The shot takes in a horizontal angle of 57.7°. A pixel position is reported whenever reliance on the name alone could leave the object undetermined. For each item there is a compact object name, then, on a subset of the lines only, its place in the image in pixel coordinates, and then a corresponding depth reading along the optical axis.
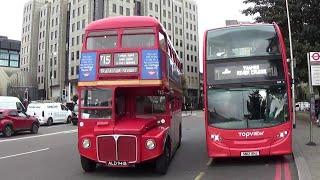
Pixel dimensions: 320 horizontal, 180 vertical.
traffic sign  9.83
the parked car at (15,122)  15.49
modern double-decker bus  7.81
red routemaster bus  6.88
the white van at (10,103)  16.52
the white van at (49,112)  22.86
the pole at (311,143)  10.07
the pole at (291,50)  16.50
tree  19.03
